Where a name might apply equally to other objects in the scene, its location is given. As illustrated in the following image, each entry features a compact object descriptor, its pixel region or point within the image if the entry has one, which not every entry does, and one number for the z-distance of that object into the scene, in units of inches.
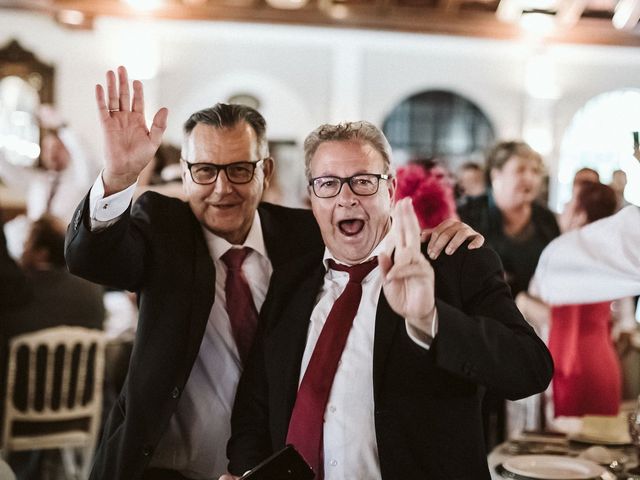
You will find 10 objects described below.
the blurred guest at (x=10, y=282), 147.0
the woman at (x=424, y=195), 99.8
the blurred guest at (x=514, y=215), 146.4
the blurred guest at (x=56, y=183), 247.1
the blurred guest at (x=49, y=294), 164.6
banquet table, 87.5
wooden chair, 163.8
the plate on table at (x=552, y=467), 75.7
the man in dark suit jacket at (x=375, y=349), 56.7
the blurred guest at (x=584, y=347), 118.5
